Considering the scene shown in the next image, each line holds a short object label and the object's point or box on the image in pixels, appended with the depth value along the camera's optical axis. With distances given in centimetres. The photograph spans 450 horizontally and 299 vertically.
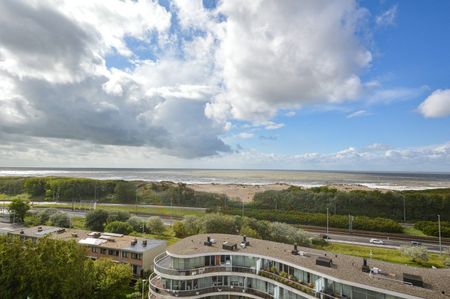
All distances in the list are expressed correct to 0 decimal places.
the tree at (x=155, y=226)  7175
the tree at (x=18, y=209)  8188
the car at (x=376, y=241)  6798
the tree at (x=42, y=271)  3155
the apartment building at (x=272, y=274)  2655
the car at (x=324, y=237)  7101
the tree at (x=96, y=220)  7475
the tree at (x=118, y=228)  6850
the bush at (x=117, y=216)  7456
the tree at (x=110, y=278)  3778
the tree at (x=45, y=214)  8081
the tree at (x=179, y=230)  7069
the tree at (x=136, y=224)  7440
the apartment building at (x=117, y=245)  4788
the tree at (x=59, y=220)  7550
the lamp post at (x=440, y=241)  6194
